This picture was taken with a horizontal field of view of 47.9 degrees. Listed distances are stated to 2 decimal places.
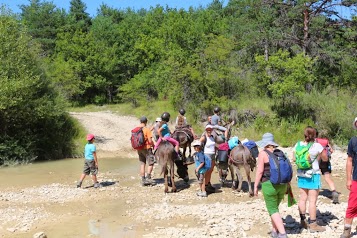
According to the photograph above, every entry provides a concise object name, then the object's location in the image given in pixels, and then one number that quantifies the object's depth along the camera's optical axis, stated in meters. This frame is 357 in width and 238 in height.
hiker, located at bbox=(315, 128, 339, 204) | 9.40
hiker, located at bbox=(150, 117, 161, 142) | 13.54
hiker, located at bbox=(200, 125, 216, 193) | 10.58
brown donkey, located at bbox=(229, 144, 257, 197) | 10.54
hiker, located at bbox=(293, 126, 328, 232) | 6.92
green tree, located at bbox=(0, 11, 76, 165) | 17.64
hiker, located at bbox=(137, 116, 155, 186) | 11.99
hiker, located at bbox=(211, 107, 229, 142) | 12.52
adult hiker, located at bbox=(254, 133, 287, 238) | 6.35
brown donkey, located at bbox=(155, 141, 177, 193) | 10.92
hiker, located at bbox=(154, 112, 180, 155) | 11.31
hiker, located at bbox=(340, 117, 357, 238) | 6.47
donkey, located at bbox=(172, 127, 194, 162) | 13.52
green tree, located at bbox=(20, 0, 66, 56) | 54.70
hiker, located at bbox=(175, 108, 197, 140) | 14.29
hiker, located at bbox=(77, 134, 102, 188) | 11.99
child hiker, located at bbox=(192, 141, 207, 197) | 10.57
